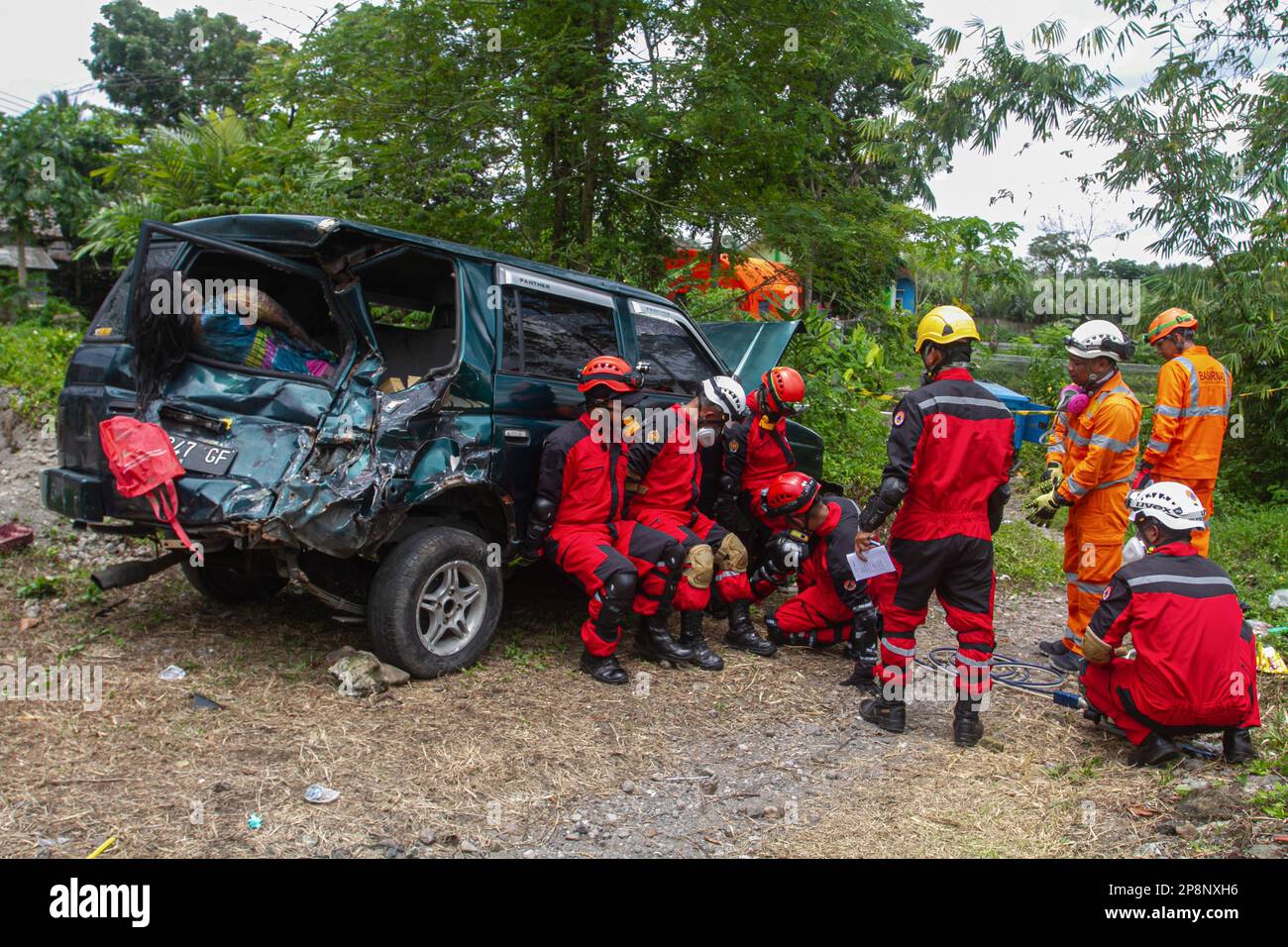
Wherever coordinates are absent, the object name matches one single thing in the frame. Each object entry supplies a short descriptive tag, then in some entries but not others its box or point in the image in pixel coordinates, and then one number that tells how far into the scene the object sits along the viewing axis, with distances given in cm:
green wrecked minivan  410
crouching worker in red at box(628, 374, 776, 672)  524
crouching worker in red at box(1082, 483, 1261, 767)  385
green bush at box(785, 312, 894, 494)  863
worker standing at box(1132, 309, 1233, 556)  596
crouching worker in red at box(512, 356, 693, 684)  481
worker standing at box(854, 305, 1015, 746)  422
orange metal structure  844
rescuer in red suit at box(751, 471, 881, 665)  531
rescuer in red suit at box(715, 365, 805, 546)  581
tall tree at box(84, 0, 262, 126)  2380
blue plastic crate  1212
